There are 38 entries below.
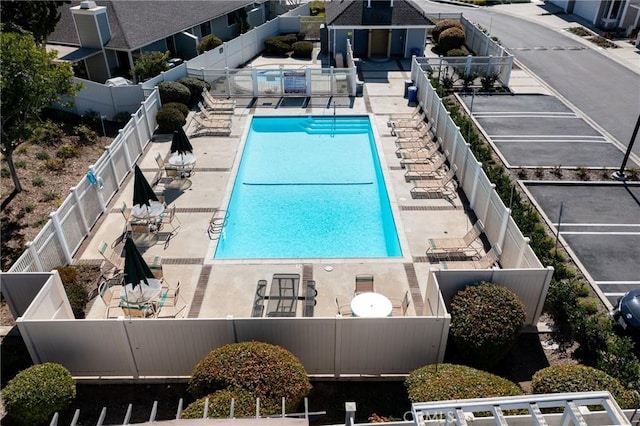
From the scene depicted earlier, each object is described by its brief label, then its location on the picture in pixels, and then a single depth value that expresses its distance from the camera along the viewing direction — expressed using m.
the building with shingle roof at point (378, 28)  32.34
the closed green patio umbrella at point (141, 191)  14.60
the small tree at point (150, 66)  26.36
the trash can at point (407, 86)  26.42
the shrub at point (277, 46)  35.06
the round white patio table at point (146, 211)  15.32
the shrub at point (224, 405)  8.50
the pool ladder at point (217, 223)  15.75
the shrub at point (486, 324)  10.40
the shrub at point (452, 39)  34.12
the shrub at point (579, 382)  8.99
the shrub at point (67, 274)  12.48
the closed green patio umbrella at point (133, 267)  11.22
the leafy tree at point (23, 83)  15.02
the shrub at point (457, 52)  31.69
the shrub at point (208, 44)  32.84
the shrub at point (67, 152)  19.80
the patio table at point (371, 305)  11.53
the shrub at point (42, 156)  19.42
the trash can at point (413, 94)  25.61
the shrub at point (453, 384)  8.91
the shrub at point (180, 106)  22.59
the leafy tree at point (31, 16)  22.75
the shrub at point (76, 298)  12.04
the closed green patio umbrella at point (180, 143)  17.92
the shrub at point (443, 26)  35.92
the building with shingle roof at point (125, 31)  26.95
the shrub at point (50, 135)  20.50
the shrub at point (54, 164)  18.92
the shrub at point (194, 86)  24.80
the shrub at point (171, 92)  23.36
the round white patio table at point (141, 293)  12.18
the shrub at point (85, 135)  21.11
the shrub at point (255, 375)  8.98
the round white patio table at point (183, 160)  18.41
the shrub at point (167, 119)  21.89
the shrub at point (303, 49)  34.38
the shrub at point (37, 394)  9.12
